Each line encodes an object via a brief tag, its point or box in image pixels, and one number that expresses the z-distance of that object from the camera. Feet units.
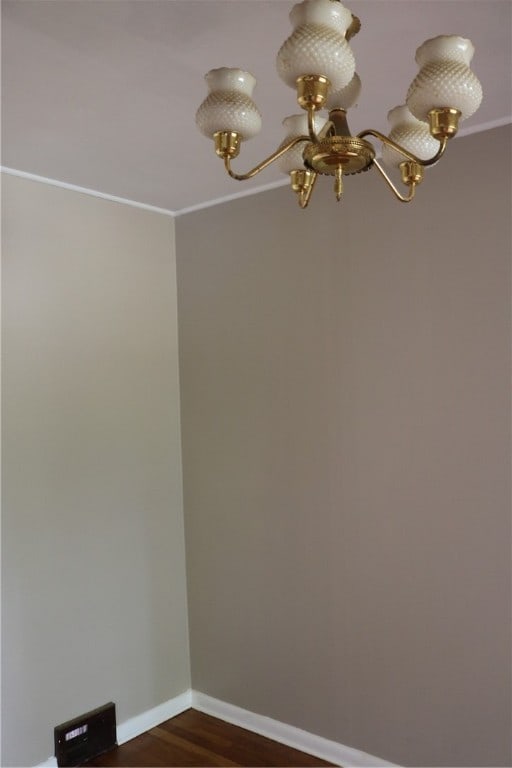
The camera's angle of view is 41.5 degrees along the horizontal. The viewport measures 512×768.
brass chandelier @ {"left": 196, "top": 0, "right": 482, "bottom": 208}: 3.45
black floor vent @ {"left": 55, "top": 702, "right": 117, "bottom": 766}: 8.86
